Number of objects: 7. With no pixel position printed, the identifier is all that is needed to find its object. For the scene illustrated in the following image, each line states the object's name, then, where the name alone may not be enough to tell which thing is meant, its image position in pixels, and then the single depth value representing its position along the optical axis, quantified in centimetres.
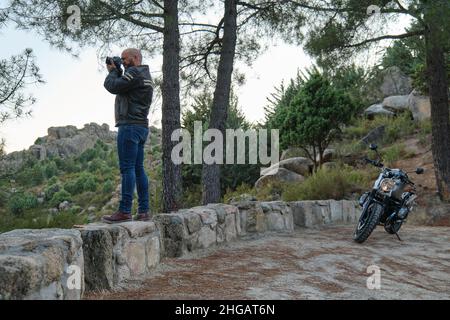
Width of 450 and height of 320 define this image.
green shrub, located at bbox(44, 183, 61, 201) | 3264
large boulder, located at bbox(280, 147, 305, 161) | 1611
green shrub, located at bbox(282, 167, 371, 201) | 962
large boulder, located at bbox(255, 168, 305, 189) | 1351
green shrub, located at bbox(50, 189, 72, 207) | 3118
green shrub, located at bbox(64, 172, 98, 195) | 3438
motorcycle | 592
